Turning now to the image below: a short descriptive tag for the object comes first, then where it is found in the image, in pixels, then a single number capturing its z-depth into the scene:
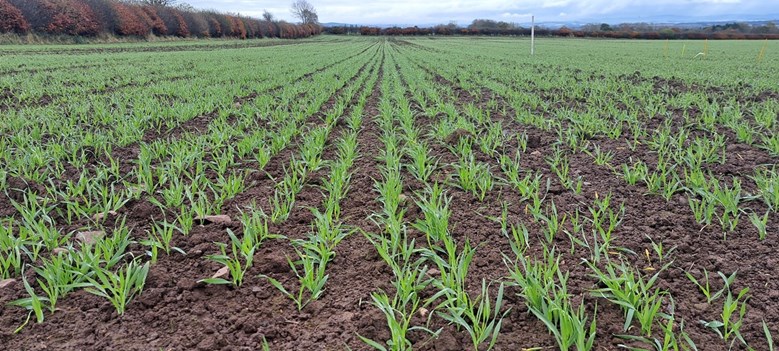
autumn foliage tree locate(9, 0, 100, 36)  25.53
